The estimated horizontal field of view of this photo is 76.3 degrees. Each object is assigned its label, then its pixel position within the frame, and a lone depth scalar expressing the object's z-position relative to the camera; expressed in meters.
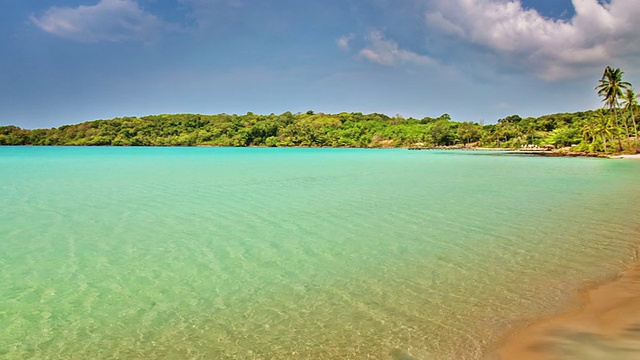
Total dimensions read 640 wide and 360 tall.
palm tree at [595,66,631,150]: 57.34
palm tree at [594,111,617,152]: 65.50
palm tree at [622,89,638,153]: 59.75
